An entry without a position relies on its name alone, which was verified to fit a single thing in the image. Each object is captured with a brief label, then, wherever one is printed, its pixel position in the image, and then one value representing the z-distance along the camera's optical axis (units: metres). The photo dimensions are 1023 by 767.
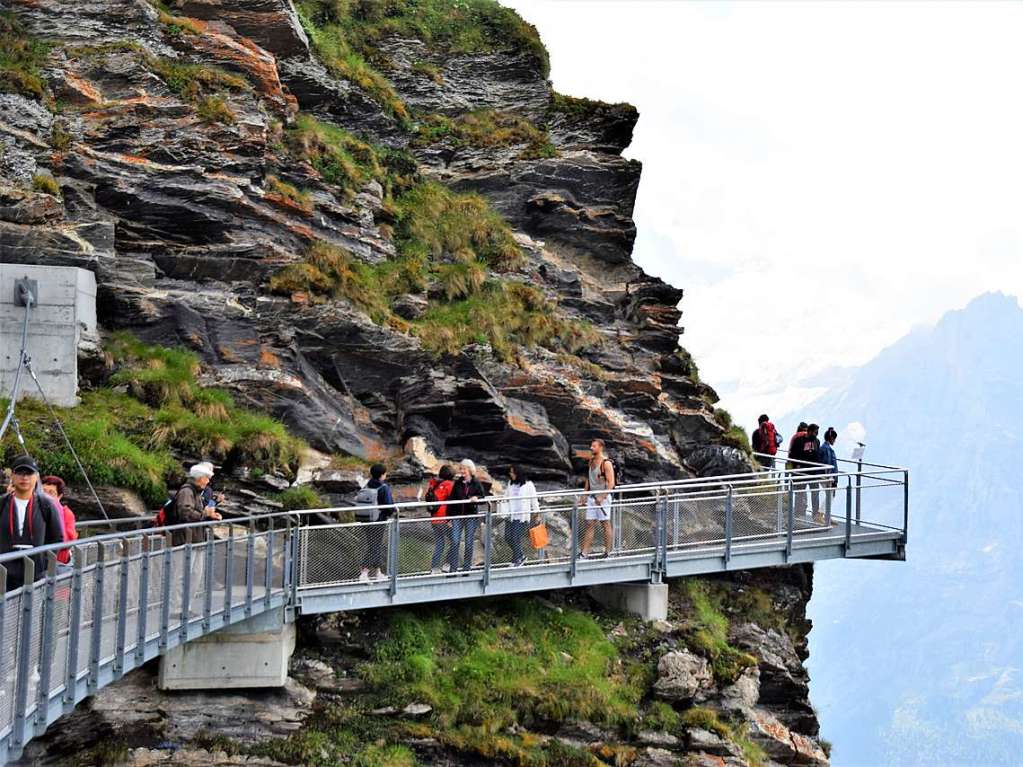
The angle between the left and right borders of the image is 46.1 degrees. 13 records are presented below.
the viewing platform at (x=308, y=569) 11.72
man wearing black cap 11.65
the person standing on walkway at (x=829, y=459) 23.98
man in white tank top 21.05
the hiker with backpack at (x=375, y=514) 18.55
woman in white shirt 19.94
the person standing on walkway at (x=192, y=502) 16.34
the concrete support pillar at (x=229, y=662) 18.27
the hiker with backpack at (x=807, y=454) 24.62
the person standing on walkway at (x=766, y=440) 27.83
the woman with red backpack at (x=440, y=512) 19.23
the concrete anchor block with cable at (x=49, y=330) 21.14
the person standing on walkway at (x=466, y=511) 19.45
